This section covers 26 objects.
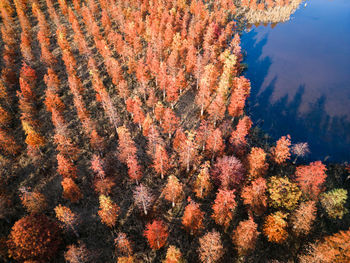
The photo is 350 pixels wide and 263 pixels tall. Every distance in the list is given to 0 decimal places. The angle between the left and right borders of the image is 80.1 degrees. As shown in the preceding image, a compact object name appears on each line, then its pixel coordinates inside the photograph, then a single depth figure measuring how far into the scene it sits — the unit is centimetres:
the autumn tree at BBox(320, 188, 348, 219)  3728
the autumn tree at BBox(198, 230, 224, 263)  3186
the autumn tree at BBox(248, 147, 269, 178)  4266
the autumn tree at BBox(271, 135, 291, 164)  4574
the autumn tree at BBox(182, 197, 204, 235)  3622
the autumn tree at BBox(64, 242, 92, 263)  3263
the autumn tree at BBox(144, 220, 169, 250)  3505
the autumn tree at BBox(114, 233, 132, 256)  3375
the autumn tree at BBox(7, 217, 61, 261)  3544
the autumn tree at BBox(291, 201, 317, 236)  3354
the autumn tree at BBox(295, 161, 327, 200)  3784
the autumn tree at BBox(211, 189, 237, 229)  3602
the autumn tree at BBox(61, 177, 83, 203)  4269
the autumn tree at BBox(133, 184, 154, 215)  3957
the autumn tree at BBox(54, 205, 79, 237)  3697
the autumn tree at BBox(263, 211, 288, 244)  3456
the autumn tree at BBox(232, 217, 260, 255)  3262
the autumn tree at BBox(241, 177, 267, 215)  3762
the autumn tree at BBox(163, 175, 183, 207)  3919
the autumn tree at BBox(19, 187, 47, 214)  4094
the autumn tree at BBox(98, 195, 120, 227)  3706
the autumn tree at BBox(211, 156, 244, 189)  4084
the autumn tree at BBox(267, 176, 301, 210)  3781
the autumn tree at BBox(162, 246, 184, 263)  3116
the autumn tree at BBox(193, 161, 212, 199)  3981
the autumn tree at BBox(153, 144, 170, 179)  4494
